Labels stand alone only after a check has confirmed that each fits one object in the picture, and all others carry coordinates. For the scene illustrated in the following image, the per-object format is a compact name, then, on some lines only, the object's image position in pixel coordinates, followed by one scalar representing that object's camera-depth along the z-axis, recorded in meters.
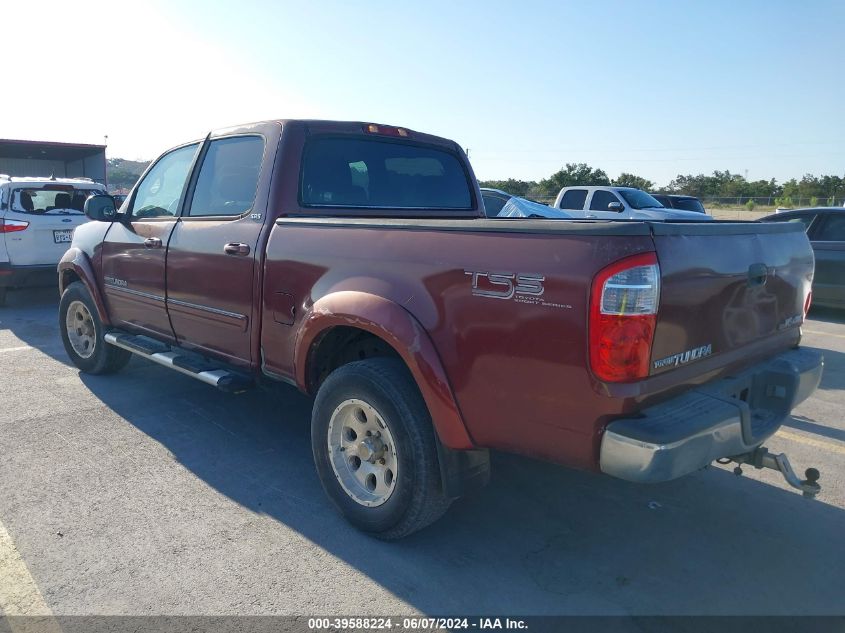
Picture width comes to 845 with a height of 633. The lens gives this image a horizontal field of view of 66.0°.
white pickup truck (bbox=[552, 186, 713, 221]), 13.90
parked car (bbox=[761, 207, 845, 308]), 9.34
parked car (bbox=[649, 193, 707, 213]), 18.00
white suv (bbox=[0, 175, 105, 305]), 8.75
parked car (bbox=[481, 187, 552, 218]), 11.51
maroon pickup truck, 2.34
